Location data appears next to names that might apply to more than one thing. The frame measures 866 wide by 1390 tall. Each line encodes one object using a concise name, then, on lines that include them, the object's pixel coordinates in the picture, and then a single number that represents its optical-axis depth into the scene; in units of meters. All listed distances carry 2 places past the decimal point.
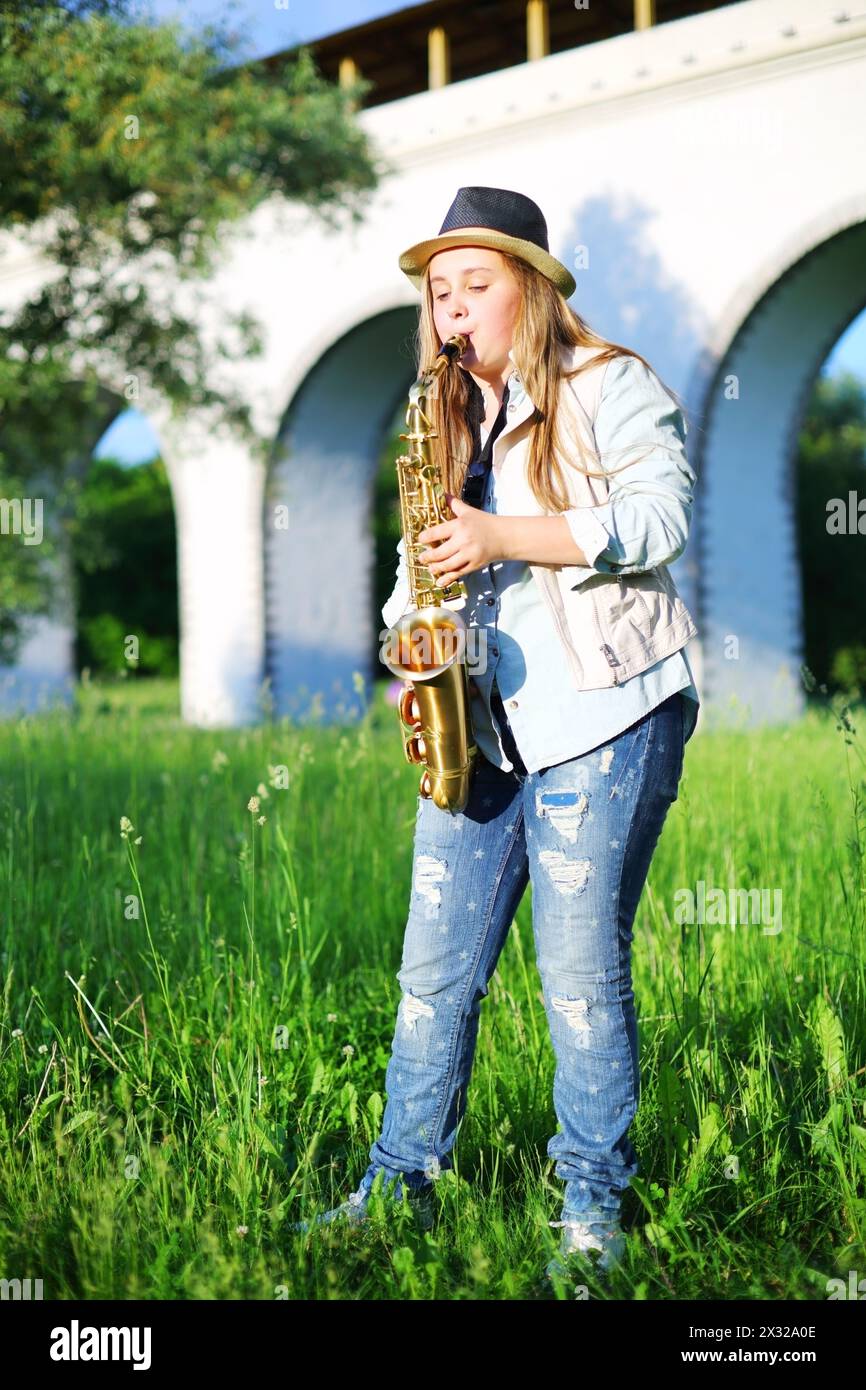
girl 2.04
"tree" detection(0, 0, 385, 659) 8.52
